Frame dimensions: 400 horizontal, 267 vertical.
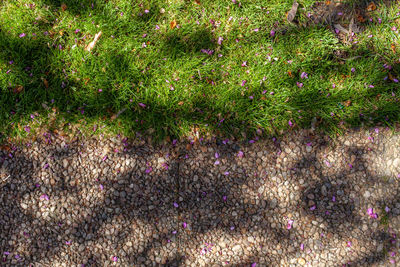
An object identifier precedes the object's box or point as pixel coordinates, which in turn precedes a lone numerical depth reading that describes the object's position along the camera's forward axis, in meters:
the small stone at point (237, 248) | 3.01
